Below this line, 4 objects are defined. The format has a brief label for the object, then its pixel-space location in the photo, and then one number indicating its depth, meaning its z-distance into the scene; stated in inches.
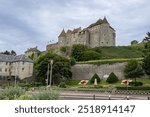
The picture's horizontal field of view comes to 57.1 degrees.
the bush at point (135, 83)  956.4
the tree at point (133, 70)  1038.2
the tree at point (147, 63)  975.3
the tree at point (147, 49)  1039.2
